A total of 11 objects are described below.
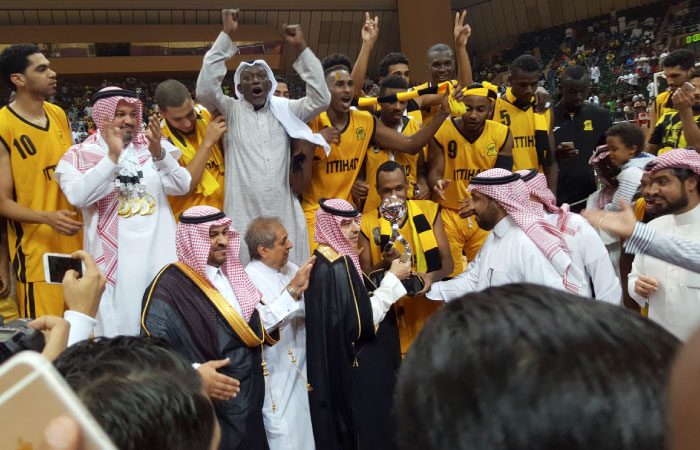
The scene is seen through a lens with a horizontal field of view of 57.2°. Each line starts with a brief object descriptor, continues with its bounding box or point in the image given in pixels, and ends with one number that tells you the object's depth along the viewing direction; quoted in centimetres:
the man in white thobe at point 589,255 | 363
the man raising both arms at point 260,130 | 413
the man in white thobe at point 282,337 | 335
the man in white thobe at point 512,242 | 334
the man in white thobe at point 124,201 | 363
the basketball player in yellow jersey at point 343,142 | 453
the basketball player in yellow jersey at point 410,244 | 397
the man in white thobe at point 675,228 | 339
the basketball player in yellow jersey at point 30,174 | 384
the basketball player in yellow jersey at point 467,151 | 487
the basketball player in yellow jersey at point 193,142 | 404
